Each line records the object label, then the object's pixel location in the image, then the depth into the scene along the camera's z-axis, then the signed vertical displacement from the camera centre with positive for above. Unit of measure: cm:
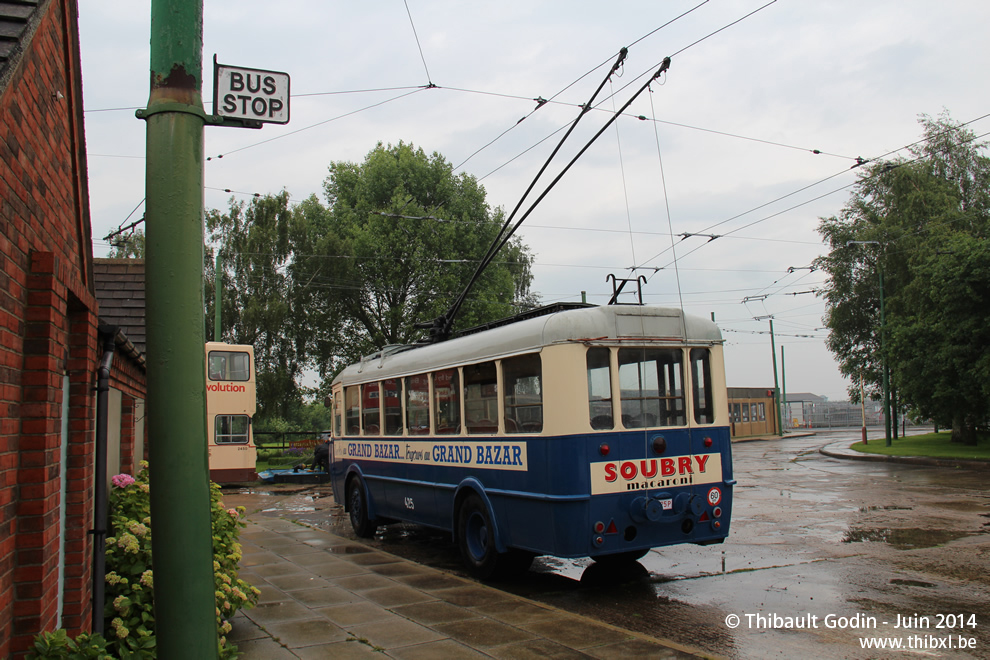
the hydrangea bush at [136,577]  476 -112
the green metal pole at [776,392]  4909 +42
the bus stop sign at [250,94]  371 +161
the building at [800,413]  6781 -147
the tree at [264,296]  3491 +584
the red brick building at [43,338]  336 +46
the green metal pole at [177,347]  283 +29
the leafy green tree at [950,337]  2448 +185
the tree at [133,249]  3600 +862
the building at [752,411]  4891 -80
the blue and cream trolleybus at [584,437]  740 -32
